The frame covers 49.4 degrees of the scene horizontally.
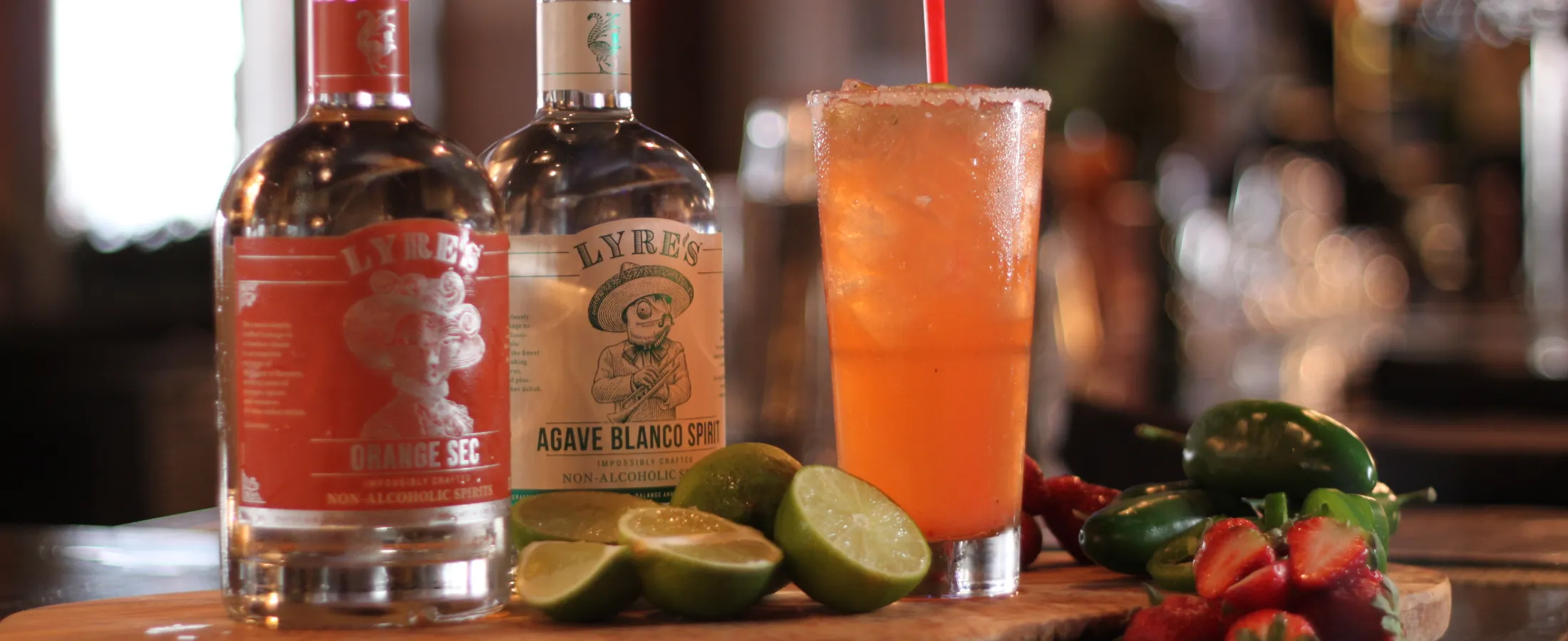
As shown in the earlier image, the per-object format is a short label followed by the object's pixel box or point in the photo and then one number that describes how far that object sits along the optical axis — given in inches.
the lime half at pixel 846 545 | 44.2
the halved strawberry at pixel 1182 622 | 40.8
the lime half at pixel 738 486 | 47.4
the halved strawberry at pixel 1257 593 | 39.9
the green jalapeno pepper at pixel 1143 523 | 51.3
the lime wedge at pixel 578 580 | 43.9
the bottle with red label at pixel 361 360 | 43.2
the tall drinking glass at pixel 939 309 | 49.8
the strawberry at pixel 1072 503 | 58.1
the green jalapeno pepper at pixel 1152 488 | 54.0
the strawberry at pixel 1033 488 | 58.1
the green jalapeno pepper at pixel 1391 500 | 54.1
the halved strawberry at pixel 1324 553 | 40.3
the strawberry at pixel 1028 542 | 57.2
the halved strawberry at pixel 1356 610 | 39.8
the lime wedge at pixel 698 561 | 43.4
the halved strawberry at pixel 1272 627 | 37.6
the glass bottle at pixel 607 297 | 50.1
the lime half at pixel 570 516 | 47.8
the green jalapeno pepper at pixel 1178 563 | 46.9
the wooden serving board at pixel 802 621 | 43.3
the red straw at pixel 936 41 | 52.4
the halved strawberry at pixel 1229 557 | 40.6
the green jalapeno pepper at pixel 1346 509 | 47.1
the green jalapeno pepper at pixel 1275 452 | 51.5
